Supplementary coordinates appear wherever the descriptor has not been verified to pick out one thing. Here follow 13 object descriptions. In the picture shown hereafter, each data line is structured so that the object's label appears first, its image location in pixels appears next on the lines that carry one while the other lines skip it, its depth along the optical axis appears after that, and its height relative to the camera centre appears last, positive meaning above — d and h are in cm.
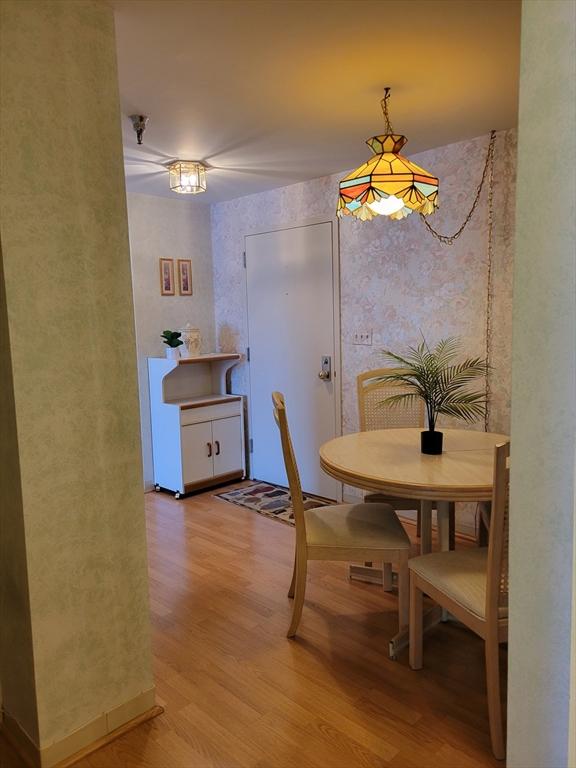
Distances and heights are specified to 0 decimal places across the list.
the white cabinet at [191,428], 432 -91
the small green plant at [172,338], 436 -18
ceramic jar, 447 -21
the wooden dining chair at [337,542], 228 -96
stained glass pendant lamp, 215 +49
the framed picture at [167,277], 452 +32
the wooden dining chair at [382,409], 324 -58
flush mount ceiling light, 343 +87
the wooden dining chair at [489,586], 171 -96
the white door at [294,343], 409 -23
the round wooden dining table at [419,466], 205 -65
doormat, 393 -142
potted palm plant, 241 -39
